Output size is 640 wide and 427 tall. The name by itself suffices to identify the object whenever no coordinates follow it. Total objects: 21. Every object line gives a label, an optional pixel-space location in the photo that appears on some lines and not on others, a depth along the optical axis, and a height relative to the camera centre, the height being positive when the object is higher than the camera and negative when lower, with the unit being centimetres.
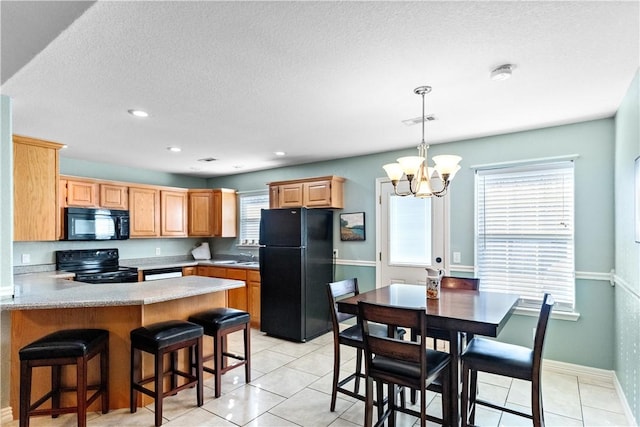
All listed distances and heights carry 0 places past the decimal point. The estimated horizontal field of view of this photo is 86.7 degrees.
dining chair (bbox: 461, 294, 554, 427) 196 -91
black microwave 436 -14
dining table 195 -64
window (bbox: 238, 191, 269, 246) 588 -1
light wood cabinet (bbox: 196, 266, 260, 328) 494 -118
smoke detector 214 +92
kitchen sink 524 -80
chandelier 240 +33
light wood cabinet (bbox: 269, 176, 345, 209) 467 +30
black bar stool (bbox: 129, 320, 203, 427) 240 -99
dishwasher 491 -89
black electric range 444 -74
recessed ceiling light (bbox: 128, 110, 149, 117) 292 +88
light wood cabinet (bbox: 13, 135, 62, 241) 329 +25
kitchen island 243 -79
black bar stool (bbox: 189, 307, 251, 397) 285 -100
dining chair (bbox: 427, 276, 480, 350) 278 -65
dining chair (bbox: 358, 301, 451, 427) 191 -90
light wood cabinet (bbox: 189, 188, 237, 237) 588 +1
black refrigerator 426 -78
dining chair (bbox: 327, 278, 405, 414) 255 -97
